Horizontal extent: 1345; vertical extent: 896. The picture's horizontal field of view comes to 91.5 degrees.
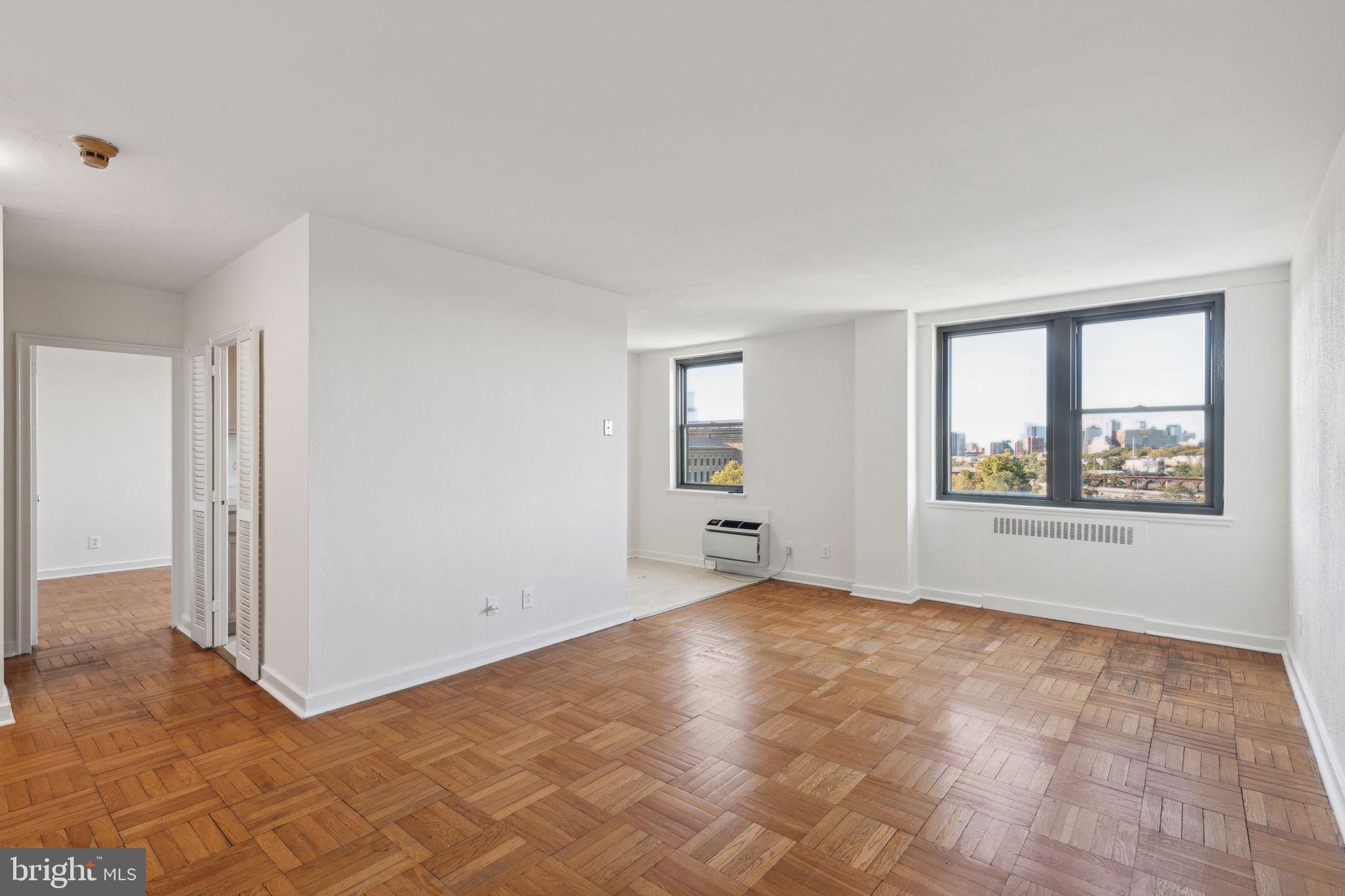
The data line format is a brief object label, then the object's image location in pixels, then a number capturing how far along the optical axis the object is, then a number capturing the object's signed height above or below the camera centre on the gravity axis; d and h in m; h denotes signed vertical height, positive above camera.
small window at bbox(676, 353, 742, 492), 7.21 +0.26
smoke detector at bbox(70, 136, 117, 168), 2.38 +1.09
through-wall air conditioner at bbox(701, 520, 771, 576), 6.58 -1.02
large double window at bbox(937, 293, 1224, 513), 4.61 +0.30
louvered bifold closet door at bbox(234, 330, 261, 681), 3.61 -0.41
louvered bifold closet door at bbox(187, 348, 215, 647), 4.25 -0.36
